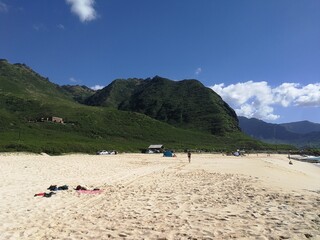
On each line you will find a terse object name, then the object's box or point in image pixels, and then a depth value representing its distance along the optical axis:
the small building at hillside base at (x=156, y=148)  95.16
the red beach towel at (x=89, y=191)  14.23
